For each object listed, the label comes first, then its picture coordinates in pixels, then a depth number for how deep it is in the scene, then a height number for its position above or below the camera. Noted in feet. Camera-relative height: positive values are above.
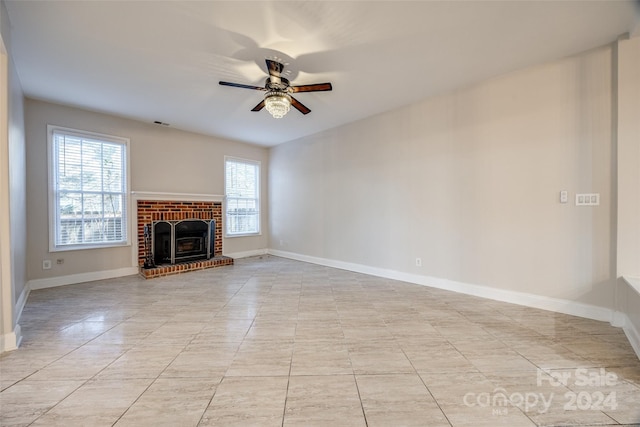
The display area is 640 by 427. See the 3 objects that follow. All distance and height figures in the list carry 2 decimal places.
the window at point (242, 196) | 20.42 +1.22
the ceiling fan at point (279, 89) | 9.10 +4.39
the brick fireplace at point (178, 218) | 15.75 -0.41
